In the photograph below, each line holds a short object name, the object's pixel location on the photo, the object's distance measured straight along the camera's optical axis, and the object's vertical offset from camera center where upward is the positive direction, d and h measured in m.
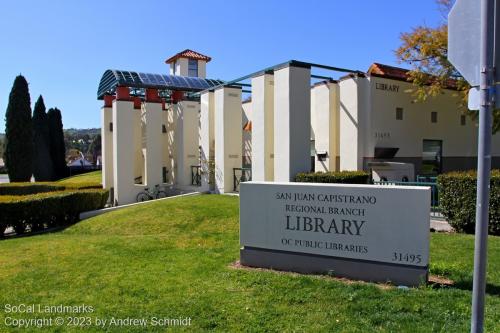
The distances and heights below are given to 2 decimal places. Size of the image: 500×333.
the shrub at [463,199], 8.00 -1.09
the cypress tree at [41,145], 37.97 +0.50
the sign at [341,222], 5.02 -1.01
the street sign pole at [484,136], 2.50 +0.07
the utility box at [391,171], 14.08 -0.82
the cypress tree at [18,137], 31.30 +1.05
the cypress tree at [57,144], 40.69 +0.63
